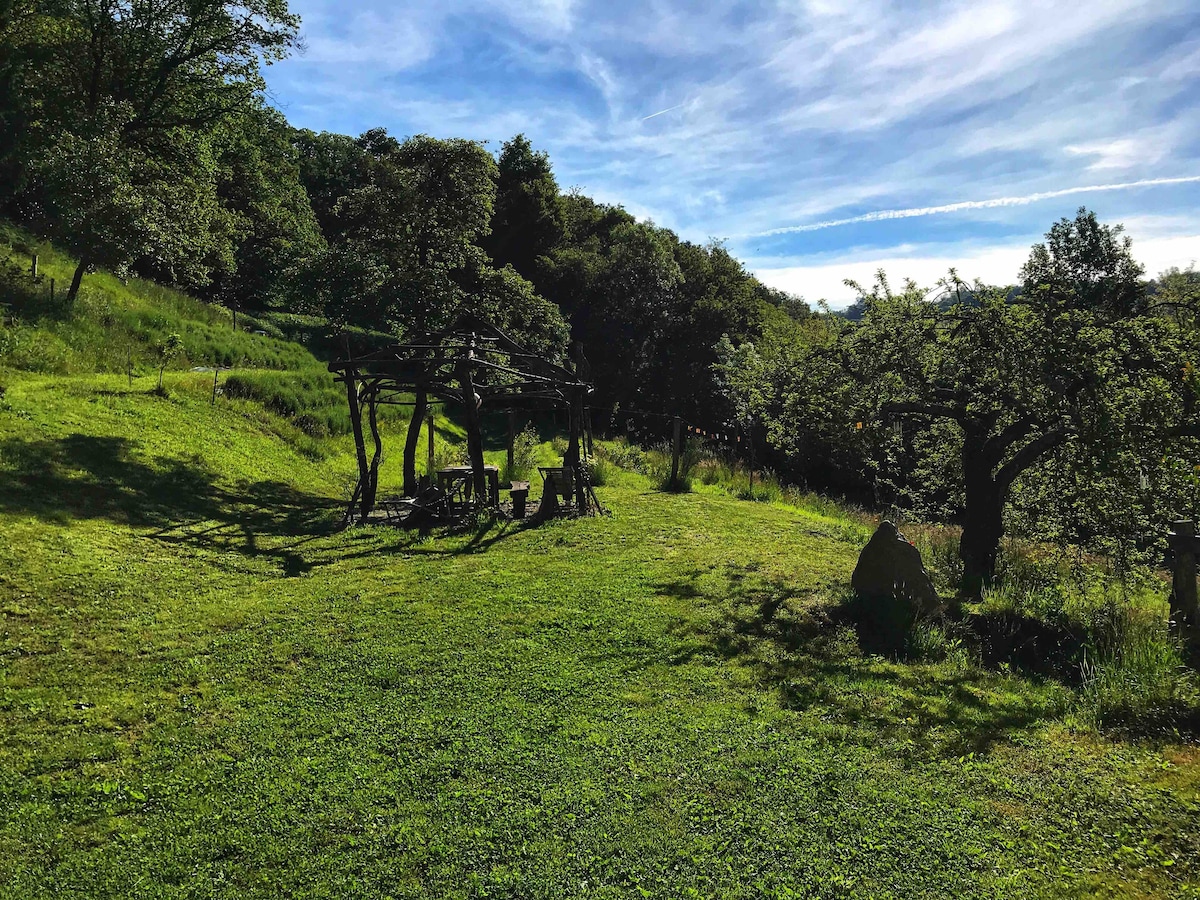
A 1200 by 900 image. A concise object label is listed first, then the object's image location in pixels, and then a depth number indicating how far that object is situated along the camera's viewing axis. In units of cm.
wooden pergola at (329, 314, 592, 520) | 1164
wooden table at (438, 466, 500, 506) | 1313
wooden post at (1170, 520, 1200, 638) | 616
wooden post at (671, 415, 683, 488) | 1702
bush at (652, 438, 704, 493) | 1694
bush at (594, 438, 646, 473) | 2152
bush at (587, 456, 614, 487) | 1666
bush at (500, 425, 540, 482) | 1691
